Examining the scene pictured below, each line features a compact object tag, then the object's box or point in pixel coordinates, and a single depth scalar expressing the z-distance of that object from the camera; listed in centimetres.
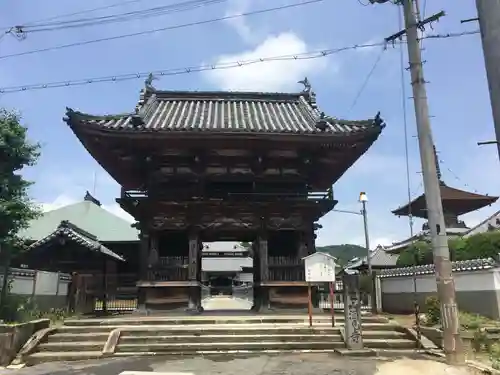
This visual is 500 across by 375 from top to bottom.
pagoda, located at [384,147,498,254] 3681
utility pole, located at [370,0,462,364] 923
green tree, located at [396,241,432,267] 2456
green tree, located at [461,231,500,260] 1873
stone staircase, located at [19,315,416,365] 1088
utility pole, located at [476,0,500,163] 507
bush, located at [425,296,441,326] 1290
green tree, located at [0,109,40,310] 1122
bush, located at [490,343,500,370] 850
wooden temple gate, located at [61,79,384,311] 1448
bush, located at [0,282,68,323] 1170
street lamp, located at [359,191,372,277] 2491
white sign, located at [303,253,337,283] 1244
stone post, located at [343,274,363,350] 1082
